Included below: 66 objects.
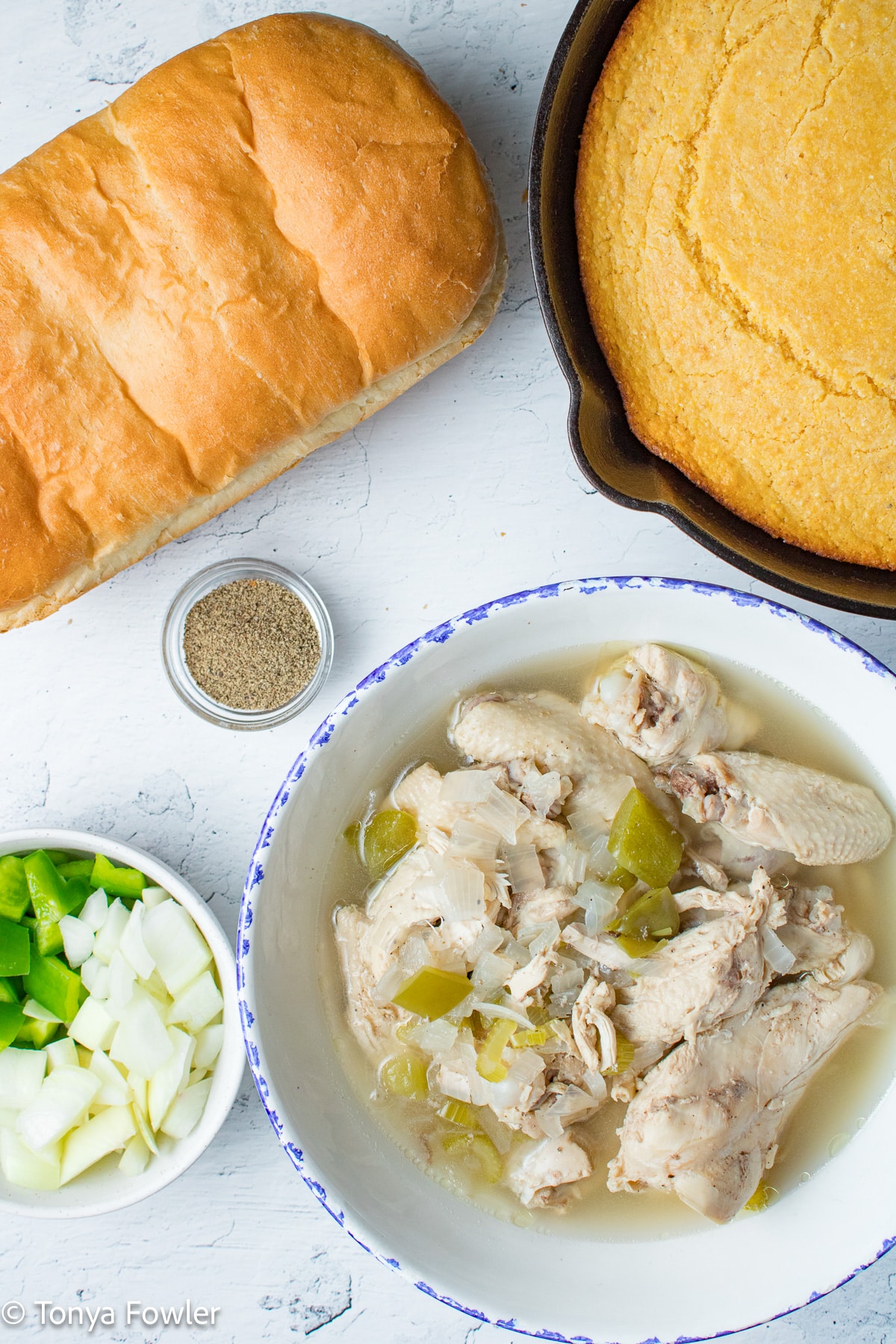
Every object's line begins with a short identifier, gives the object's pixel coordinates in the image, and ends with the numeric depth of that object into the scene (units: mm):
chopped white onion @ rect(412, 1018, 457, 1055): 835
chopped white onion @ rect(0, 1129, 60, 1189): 857
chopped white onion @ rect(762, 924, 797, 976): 833
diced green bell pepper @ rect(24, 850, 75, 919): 860
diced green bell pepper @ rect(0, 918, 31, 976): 857
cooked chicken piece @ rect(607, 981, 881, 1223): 817
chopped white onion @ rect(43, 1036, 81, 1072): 865
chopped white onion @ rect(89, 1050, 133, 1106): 861
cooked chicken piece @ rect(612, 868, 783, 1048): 823
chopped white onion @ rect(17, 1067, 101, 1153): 853
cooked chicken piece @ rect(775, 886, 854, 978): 840
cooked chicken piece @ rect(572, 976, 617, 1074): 821
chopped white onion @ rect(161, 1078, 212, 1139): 860
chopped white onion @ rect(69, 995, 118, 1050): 862
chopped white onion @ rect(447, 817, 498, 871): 833
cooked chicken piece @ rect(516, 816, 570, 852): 834
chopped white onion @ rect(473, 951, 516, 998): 827
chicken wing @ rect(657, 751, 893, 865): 831
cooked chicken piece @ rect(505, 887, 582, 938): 830
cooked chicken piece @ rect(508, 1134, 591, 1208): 835
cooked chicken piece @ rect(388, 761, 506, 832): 840
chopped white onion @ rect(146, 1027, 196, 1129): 858
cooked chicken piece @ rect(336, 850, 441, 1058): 835
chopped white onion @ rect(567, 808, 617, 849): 840
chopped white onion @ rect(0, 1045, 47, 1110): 861
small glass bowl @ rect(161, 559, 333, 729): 865
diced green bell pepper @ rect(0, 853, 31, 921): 863
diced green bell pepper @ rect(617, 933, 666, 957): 830
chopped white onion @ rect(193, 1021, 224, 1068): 868
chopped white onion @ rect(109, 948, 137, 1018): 858
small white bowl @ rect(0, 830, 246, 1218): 852
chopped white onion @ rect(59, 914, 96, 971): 865
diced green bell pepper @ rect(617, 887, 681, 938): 832
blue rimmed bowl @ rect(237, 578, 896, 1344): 816
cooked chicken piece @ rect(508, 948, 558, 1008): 819
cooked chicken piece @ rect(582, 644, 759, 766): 834
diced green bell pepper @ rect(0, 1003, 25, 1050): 860
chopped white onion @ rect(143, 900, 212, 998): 861
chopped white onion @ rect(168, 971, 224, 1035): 864
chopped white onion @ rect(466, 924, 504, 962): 825
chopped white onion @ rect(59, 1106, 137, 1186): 858
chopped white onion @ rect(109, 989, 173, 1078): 855
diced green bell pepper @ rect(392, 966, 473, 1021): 826
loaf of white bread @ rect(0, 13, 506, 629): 810
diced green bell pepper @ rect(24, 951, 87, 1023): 864
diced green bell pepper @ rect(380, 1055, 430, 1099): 850
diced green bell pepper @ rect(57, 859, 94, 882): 873
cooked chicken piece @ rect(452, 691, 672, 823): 839
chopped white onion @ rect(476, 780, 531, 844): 833
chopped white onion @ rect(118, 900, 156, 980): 858
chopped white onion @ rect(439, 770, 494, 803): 835
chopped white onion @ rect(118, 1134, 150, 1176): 858
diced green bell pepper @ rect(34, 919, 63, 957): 865
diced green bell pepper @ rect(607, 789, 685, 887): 831
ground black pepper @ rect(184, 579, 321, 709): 866
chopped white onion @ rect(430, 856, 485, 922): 824
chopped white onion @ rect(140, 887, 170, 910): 865
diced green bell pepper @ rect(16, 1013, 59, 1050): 869
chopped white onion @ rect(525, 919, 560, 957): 827
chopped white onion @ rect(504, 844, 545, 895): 834
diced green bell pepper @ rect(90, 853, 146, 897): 865
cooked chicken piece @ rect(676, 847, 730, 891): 840
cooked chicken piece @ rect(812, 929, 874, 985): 840
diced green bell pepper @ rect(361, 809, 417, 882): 853
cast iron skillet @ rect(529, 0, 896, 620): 774
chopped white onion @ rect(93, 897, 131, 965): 865
